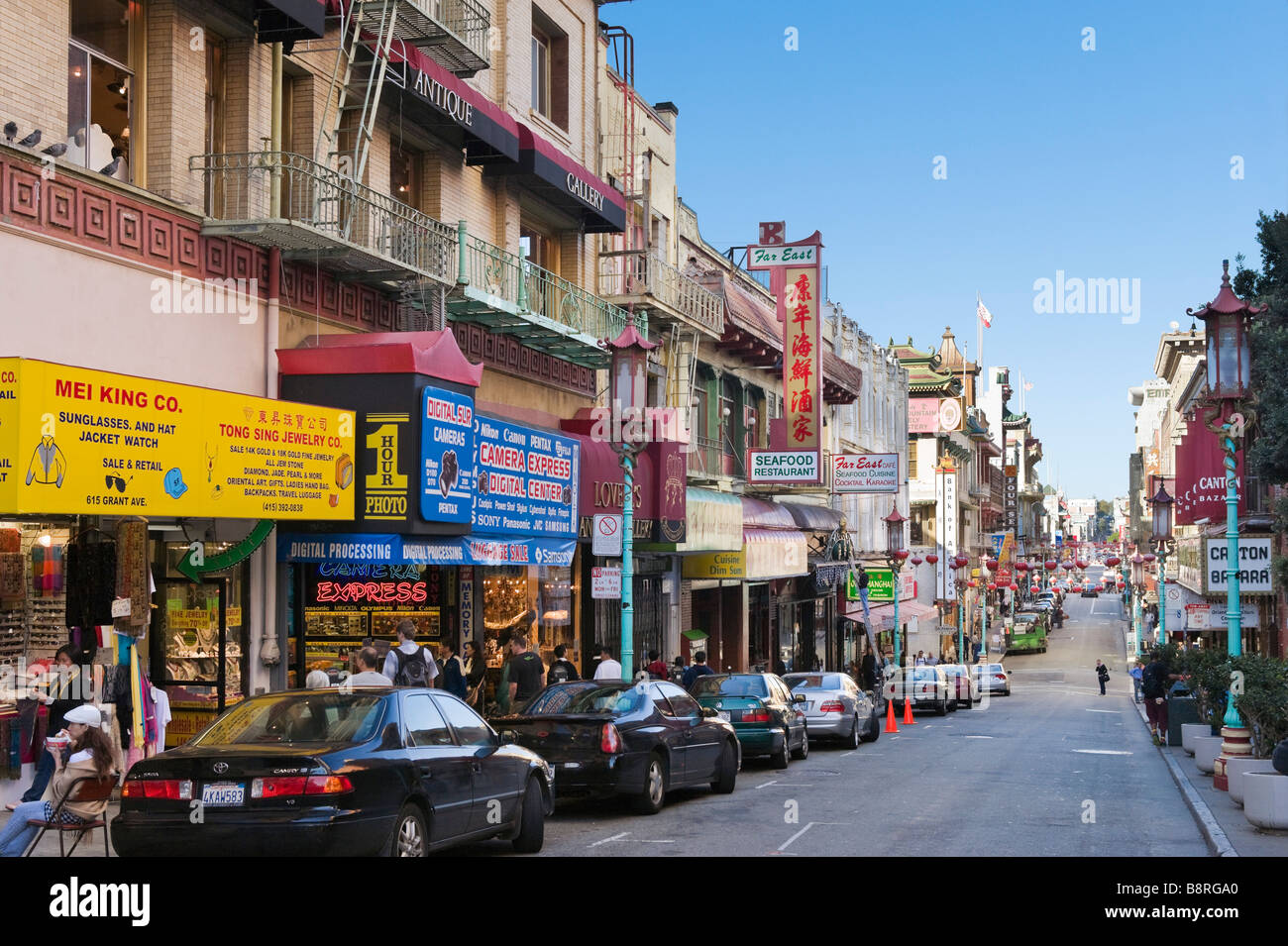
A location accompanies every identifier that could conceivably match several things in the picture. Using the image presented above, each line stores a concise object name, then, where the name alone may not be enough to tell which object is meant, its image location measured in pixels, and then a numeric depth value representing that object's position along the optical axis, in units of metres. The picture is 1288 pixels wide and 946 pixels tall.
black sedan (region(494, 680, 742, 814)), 15.05
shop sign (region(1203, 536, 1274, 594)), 22.48
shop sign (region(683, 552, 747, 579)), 33.91
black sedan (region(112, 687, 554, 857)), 9.55
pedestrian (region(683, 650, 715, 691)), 26.62
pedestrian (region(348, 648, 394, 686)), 14.63
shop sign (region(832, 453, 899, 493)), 43.59
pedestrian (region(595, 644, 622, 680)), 21.05
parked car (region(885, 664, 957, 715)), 41.47
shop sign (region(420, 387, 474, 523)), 18.23
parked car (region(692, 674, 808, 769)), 21.39
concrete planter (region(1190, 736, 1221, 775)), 21.09
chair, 10.13
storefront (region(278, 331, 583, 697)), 18.03
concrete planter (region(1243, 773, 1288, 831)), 13.56
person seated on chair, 10.16
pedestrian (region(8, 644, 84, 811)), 13.68
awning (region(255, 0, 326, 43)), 17.27
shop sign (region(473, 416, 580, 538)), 20.66
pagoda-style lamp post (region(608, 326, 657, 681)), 21.55
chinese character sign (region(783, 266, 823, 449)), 36.34
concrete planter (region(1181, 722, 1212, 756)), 24.96
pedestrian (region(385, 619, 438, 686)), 17.59
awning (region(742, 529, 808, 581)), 35.47
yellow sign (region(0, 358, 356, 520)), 12.29
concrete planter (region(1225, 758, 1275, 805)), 16.03
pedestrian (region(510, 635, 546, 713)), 19.55
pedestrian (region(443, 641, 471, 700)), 19.02
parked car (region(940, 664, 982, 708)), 44.69
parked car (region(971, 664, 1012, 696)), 57.78
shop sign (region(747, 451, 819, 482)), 35.59
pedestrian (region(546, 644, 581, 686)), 21.36
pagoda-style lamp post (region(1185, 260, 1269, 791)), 18.38
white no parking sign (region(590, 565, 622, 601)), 20.62
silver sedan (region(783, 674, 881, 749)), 26.33
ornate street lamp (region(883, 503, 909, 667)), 48.28
